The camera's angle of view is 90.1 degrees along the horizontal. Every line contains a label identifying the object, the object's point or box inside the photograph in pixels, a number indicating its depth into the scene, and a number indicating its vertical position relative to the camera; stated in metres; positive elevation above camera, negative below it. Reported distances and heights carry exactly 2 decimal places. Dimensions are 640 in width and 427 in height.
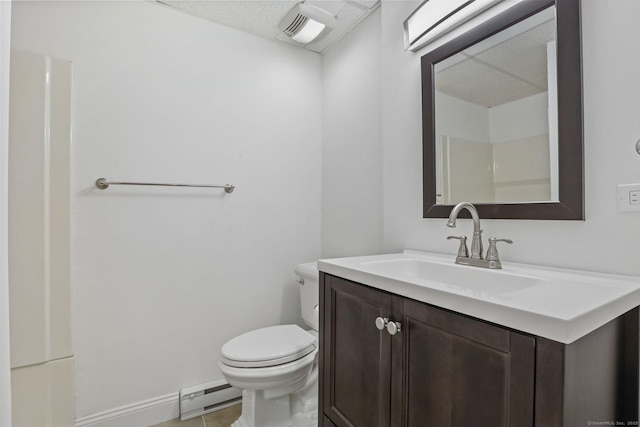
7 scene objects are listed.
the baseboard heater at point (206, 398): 1.71 -1.01
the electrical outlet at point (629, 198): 0.84 +0.05
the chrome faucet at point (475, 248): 1.07 -0.12
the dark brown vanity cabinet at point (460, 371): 0.60 -0.36
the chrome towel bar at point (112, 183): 1.54 +0.17
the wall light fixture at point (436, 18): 1.23 +0.81
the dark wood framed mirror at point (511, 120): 0.97 +0.33
